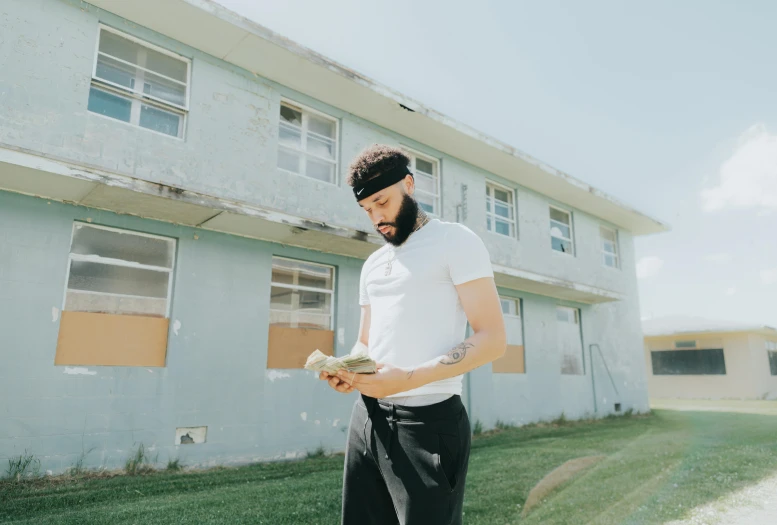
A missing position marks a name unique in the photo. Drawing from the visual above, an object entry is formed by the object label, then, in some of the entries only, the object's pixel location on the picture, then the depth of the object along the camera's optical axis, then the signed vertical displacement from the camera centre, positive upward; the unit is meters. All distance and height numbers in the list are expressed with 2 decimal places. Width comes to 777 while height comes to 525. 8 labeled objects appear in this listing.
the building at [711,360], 26.42 +0.26
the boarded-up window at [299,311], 9.73 +1.00
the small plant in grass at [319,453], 9.61 -1.63
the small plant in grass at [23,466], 6.70 -1.33
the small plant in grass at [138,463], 7.53 -1.44
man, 1.76 +0.03
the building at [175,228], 7.17 +2.25
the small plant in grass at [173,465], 7.95 -1.54
